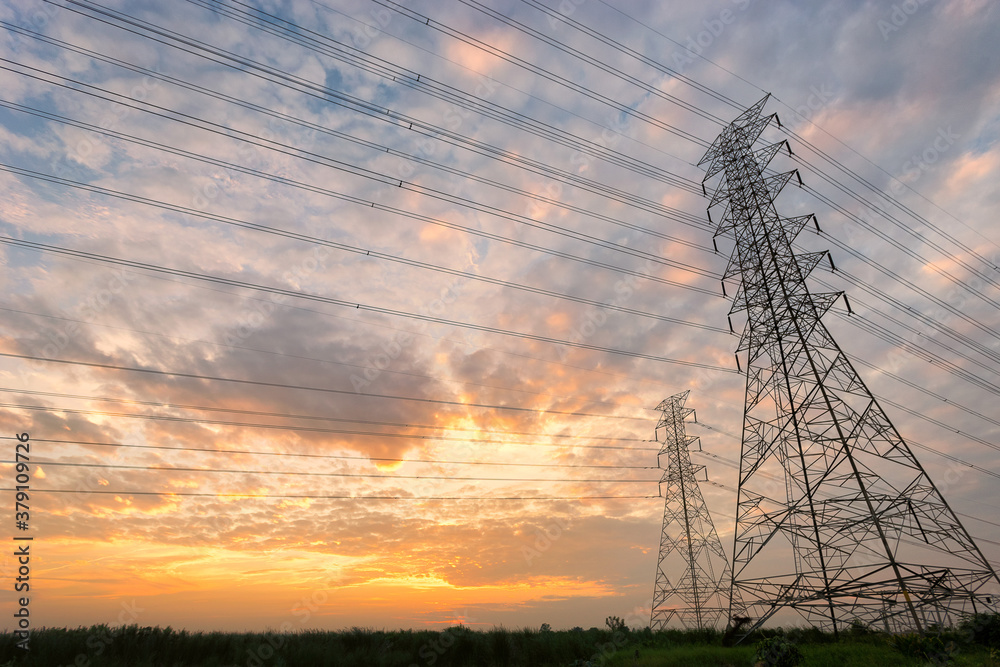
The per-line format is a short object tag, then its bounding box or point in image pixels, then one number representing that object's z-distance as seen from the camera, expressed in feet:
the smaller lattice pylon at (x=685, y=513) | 135.74
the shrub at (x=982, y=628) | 62.90
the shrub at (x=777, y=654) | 59.57
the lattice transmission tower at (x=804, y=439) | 66.18
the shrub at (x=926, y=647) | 52.60
